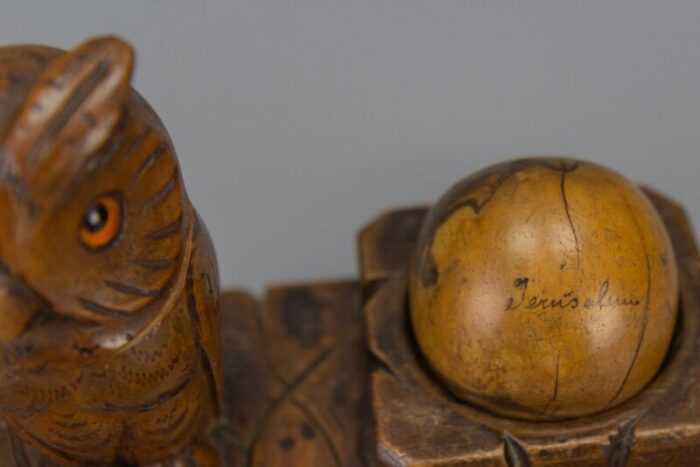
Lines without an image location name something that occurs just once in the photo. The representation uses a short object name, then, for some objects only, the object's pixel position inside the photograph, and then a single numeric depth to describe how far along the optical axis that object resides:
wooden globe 0.23
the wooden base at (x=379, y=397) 0.24
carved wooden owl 0.20
